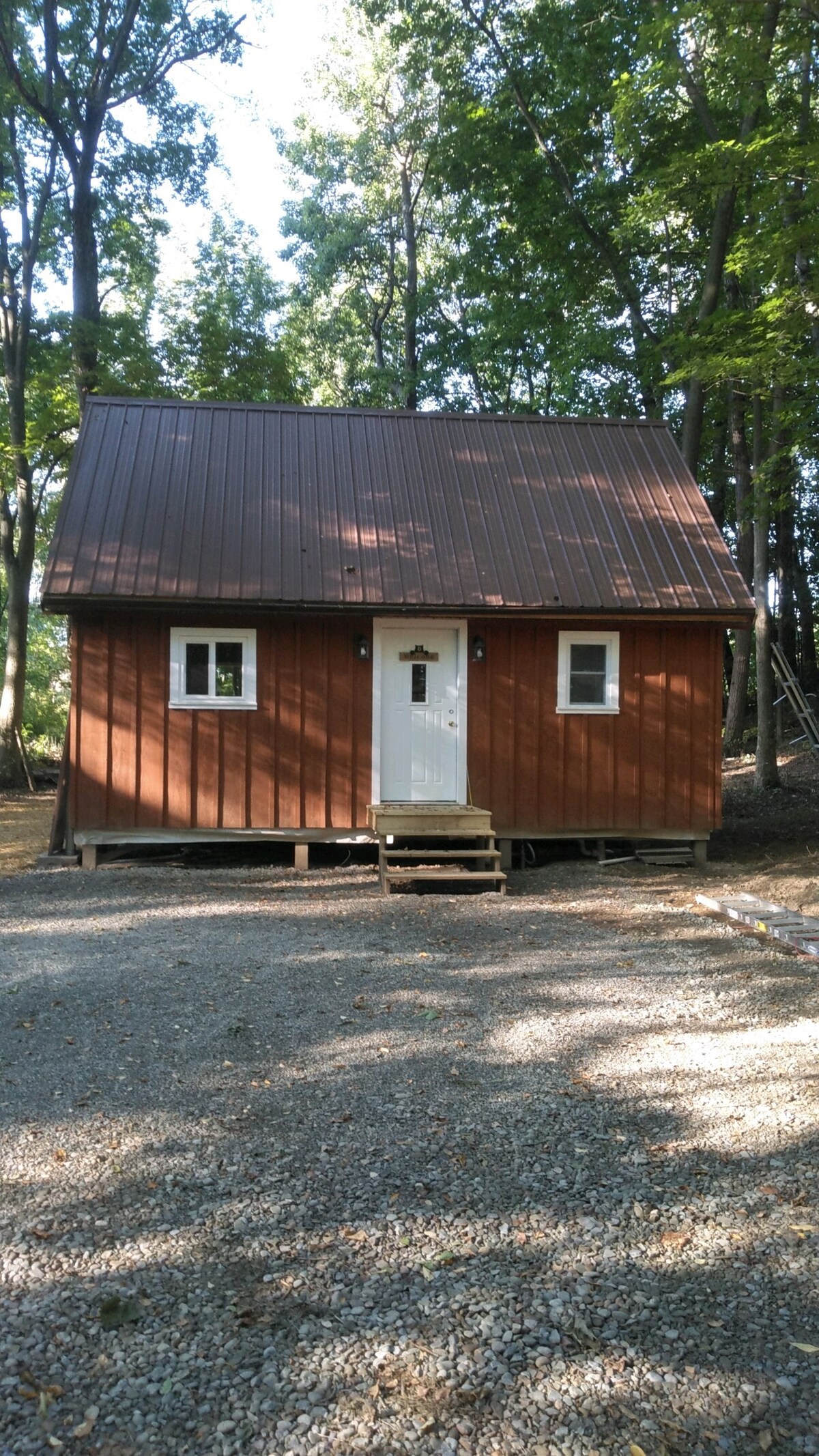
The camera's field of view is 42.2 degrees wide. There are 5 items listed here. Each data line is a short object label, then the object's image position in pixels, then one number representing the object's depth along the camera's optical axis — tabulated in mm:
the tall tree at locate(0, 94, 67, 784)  18828
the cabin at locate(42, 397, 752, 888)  11047
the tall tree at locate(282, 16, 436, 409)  28250
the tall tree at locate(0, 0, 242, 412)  18109
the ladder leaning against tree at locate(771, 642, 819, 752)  20453
